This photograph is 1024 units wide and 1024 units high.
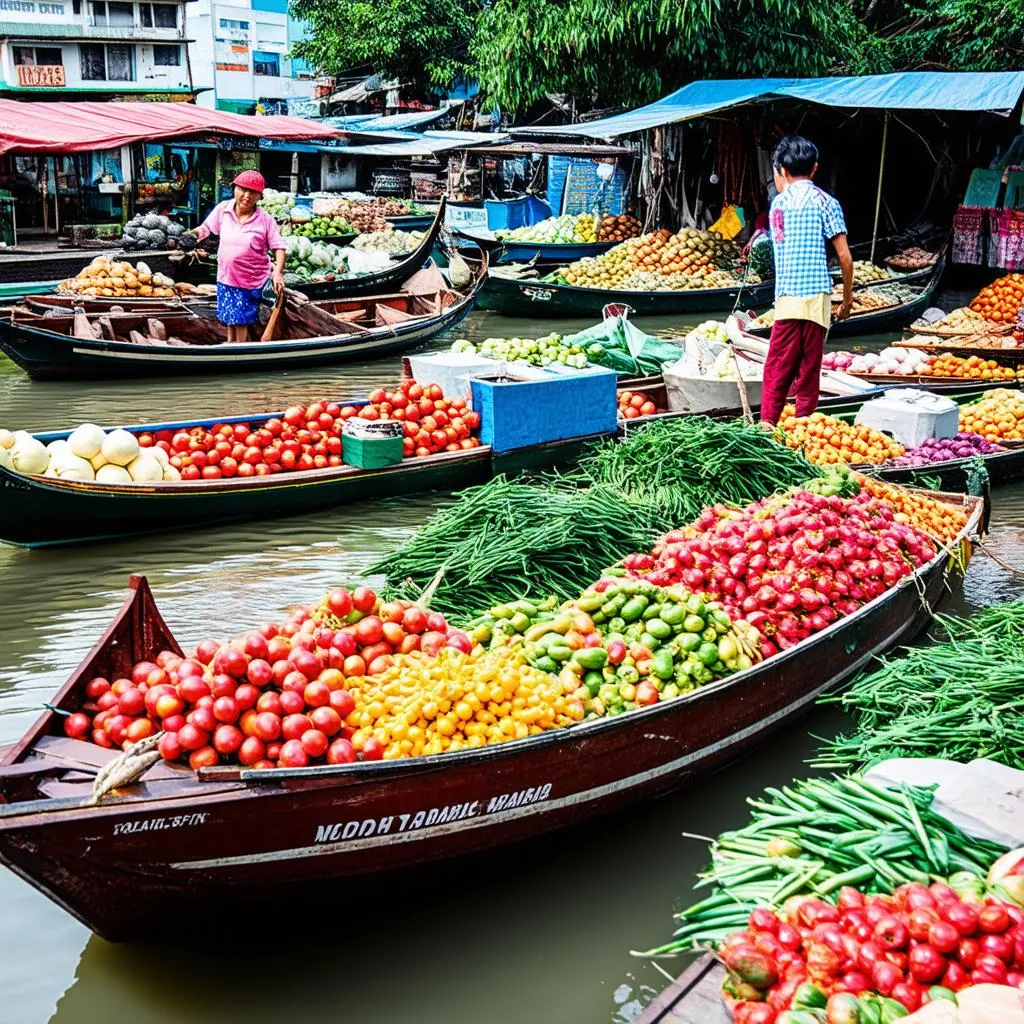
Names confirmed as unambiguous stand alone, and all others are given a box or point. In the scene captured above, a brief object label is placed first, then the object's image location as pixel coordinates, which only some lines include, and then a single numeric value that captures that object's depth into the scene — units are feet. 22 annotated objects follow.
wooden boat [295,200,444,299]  46.62
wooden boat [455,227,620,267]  59.98
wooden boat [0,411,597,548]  21.25
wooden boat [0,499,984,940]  9.87
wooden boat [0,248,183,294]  45.65
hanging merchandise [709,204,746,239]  59.06
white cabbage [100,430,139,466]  21.76
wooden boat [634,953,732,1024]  8.63
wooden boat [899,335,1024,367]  35.12
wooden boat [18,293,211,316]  38.04
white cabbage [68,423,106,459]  21.59
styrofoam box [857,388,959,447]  25.25
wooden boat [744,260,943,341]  47.06
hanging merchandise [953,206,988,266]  53.16
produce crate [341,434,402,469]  23.97
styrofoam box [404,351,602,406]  26.53
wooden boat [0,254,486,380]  35.81
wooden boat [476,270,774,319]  51.39
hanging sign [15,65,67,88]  90.26
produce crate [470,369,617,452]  25.76
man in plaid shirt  23.16
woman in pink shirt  30.99
